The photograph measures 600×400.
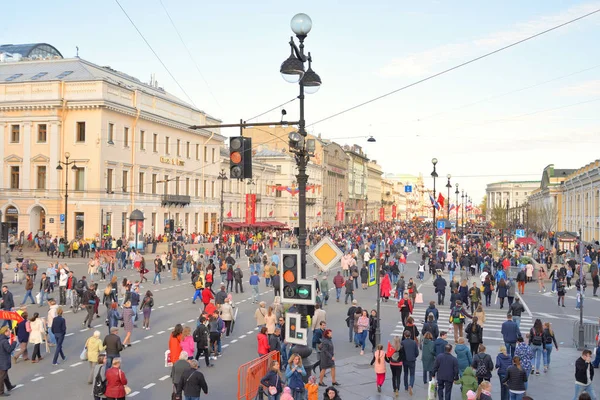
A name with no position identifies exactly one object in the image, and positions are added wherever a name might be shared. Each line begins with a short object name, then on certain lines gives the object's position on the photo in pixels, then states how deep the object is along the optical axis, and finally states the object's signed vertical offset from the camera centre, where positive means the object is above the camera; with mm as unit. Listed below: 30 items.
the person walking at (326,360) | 14211 -3413
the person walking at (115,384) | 11617 -3272
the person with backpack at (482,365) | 13023 -3219
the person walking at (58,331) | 15812 -3144
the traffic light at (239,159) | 13375 +1069
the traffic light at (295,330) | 12430 -2417
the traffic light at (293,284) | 11695 -1401
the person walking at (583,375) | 12531 -3284
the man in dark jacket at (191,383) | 11500 -3216
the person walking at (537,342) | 15906 -3331
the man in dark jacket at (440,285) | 27312 -3253
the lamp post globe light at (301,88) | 12289 +2557
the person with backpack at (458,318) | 19094 -3271
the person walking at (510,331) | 16531 -3184
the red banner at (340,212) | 93325 -382
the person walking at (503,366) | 13070 -3265
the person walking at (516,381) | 12180 -3305
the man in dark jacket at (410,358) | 13945 -3283
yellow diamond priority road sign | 12539 -898
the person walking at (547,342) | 16062 -3352
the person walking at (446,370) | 12859 -3285
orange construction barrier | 12625 -3504
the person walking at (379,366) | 13680 -3403
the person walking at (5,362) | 13141 -3269
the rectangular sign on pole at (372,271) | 18897 -1933
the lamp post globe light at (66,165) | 46300 +3275
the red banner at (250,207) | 69562 +196
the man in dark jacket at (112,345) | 14281 -3133
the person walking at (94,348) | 14206 -3200
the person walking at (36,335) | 16016 -3279
